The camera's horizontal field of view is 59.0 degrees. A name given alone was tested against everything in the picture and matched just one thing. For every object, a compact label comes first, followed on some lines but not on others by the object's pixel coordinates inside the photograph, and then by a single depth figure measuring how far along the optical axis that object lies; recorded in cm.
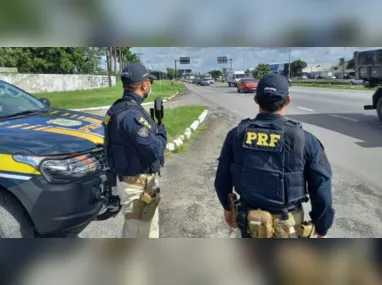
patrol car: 244
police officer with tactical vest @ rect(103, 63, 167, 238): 235
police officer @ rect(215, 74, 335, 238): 178
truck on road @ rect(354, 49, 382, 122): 759
